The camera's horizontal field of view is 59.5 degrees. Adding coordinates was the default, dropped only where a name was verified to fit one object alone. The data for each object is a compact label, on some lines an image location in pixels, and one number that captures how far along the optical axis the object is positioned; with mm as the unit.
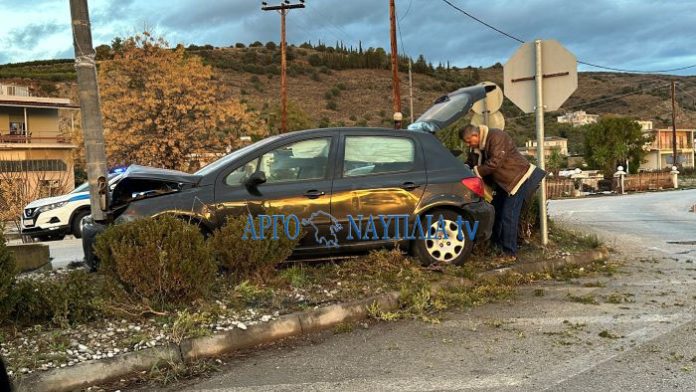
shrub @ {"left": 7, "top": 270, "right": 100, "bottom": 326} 4770
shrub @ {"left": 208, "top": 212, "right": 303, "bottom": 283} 5598
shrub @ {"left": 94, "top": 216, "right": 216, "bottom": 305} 4859
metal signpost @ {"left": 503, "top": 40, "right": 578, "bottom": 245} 8289
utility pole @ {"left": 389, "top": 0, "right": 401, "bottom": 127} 27292
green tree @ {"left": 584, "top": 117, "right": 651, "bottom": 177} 52906
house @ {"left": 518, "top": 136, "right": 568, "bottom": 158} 72875
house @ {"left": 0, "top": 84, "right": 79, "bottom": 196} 37719
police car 14328
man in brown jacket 7438
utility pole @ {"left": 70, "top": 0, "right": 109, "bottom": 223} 5969
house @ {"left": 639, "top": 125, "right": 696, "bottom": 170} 74125
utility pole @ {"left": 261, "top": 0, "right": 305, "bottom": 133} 32938
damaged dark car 6188
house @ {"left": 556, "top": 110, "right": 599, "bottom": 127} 83806
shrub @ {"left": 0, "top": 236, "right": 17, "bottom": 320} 4477
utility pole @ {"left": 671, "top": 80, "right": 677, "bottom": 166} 54375
